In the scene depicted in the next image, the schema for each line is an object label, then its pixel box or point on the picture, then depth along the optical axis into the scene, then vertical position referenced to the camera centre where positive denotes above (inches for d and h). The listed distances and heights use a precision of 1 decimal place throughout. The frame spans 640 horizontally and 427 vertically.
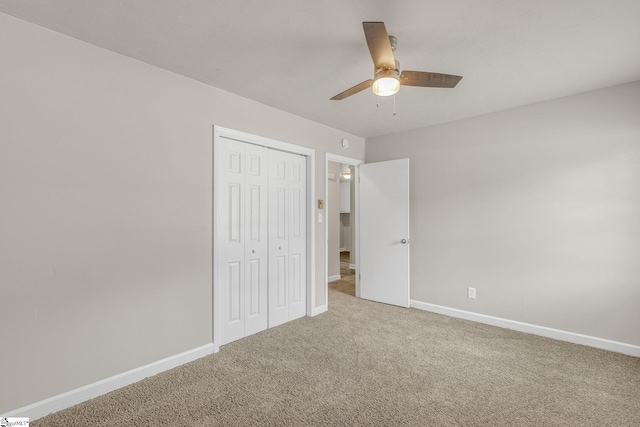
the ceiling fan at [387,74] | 63.7 +39.6
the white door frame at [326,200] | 159.3 +13.5
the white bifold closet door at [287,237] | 137.6 -6.5
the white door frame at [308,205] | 111.2 +7.7
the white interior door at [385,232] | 164.6 -5.1
